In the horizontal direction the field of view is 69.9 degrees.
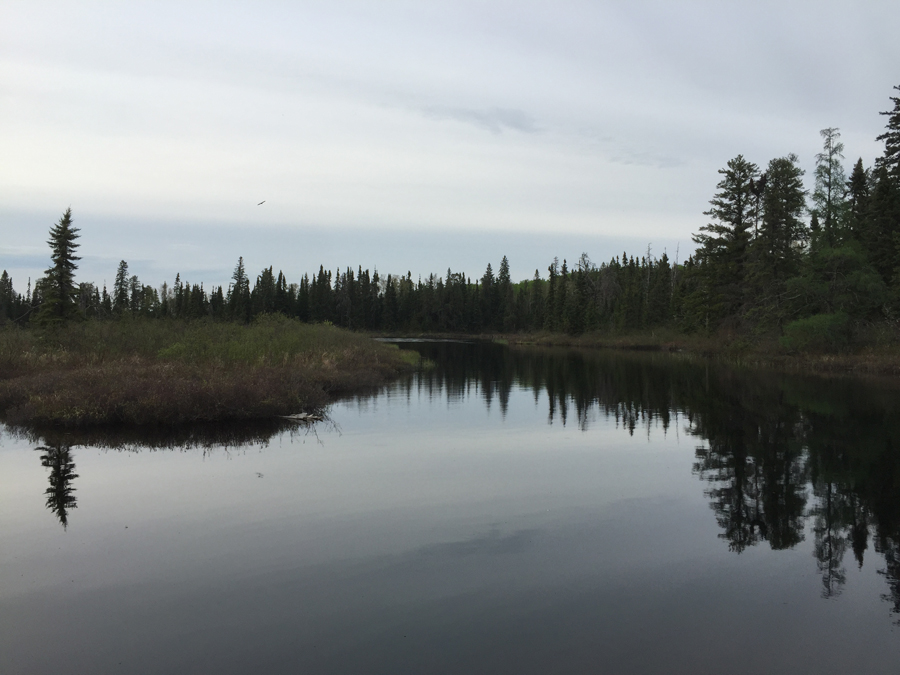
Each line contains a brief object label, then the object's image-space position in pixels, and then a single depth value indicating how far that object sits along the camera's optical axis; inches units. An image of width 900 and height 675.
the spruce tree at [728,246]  2271.2
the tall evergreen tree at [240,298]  4151.1
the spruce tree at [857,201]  1946.4
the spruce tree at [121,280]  5391.2
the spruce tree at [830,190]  2046.0
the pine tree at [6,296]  4161.9
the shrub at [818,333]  1620.3
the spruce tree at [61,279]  1800.0
